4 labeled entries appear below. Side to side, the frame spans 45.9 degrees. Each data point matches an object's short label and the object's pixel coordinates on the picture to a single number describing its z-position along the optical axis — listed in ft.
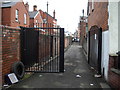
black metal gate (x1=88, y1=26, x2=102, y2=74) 21.78
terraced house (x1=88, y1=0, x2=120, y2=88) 15.72
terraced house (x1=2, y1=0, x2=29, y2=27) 62.45
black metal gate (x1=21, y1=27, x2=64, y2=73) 21.56
